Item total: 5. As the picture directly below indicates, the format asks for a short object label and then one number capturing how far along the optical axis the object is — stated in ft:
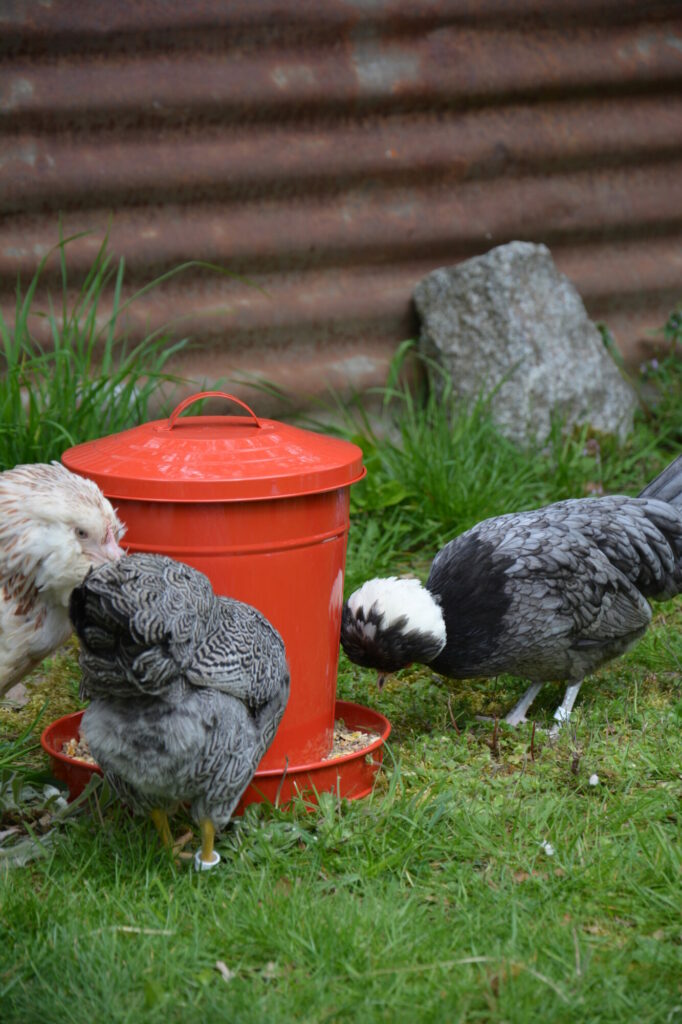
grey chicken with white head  10.59
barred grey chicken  7.55
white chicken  8.71
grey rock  17.71
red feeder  8.96
